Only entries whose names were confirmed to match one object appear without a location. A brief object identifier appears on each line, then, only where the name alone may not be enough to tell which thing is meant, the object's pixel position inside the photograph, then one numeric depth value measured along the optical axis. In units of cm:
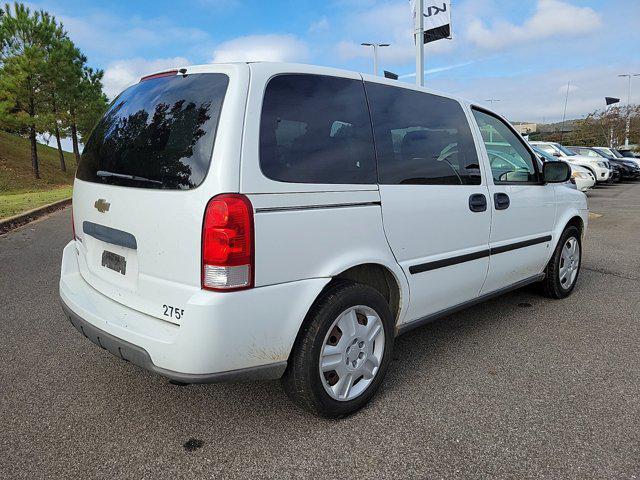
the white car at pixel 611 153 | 2370
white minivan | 211
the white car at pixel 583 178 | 1363
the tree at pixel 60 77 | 2380
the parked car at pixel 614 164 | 2106
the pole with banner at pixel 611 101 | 4029
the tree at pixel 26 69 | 2177
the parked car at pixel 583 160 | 1783
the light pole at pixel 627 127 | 4450
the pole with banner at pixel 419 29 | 1141
